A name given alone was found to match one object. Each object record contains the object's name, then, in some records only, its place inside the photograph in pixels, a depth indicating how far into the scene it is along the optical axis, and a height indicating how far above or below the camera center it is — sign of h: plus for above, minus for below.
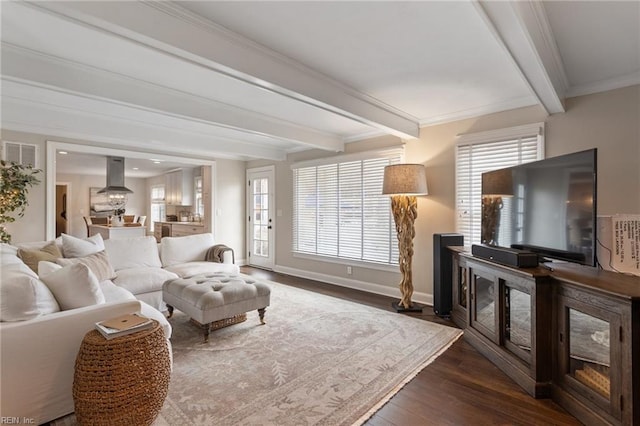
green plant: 3.65 +0.27
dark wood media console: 1.58 -0.79
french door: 6.37 -0.10
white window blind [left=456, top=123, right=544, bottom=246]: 3.28 +0.63
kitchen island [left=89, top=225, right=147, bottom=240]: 6.35 -0.41
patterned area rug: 1.88 -1.22
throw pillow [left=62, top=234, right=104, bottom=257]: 3.27 -0.38
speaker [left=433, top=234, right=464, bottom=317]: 3.54 -0.67
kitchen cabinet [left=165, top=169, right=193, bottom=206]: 7.98 +0.67
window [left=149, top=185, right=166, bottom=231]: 10.35 +0.29
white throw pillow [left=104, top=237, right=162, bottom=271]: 3.78 -0.52
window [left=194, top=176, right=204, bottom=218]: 7.96 +0.51
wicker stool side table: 1.59 -0.90
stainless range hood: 6.74 +0.81
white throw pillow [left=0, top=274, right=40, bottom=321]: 1.67 -0.49
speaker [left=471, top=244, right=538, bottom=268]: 2.27 -0.34
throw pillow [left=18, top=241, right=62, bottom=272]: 2.79 -0.41
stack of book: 1.67 -0.65
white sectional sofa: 1.62 -0.66
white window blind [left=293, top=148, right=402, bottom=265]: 4.57 +0.06
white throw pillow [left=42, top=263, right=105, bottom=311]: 2.00 -0.50
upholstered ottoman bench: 2.78 -0.82
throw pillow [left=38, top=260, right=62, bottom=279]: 2.23 -0.42
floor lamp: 3.64 +0.10
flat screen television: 1.97 +0.04
